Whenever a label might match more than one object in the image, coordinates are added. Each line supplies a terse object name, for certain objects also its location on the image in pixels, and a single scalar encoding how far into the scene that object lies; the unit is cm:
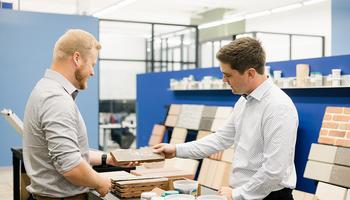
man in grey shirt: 177
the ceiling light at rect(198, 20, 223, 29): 1268
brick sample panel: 352
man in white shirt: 182
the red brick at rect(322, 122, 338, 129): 358
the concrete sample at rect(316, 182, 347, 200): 338
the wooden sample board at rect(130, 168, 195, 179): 250
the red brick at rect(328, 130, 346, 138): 354
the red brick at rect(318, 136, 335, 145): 358
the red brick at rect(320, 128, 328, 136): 365
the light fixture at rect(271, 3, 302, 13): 1069
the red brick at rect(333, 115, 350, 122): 351
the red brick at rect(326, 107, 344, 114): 358
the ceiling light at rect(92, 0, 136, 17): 1067
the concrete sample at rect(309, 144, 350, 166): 346
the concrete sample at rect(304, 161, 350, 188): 341
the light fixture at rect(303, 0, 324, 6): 1008
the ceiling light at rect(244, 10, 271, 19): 1189
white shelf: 354
